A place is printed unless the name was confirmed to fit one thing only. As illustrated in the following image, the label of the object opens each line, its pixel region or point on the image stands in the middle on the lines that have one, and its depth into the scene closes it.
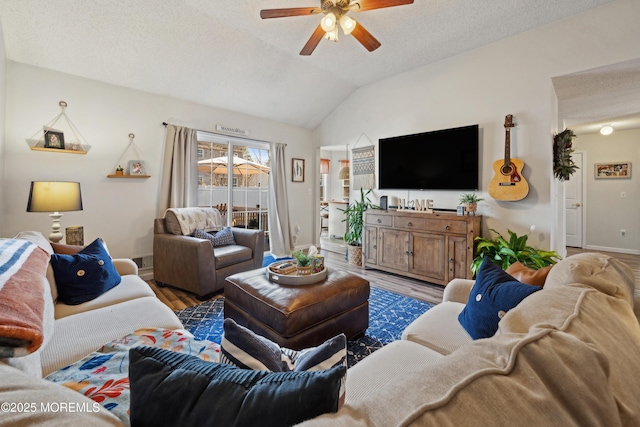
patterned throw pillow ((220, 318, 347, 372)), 0.74
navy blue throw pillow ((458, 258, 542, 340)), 1.16
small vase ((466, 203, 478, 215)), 3.33
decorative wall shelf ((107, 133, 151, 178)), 3.36
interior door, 5.32
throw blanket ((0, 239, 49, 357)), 0.69
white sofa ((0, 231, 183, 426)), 0.42
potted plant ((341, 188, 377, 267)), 4.33
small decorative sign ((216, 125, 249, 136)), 4.22
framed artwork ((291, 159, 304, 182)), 5.30
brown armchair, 2.88
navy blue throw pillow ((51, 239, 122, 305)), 1.73
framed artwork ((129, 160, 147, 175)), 3.38
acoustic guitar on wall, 3.09
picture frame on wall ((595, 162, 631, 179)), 4.87
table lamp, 2.34
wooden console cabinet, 3.18
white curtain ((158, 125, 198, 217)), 3.66
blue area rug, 2.08
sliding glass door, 4.21
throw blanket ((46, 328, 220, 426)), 0.79
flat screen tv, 3.48
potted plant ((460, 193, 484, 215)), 3.33
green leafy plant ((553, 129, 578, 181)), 3.22
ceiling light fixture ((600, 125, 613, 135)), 4.43
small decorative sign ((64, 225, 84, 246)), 2.70
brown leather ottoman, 1.73
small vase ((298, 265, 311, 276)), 2.15
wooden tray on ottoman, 2.07
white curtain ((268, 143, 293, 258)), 4.94
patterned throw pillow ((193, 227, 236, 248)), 3.38
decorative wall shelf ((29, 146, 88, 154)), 2.76
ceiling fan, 2.13
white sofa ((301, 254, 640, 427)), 0.39
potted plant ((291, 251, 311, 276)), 2.18
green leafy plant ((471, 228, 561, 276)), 2.73
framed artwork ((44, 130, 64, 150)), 2.78
